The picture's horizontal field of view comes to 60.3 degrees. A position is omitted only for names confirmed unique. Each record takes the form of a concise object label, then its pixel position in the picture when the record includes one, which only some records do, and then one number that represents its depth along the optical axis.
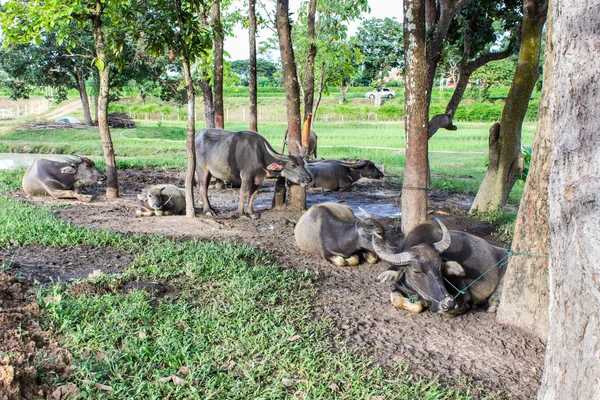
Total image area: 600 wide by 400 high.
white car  47.83
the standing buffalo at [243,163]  7.80
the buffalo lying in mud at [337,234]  5.73
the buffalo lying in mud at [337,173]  10.76
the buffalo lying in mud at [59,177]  8.88
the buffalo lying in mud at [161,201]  7.82
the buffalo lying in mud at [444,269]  4.36
